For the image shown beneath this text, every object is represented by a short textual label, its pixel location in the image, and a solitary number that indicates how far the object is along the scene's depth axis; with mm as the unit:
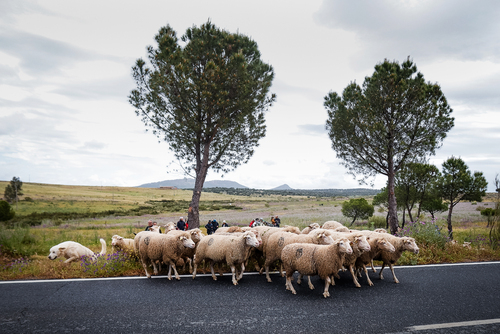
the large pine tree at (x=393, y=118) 20203
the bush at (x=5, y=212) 27625
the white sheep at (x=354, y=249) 7577
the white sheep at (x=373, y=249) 8125
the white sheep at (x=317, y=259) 7168
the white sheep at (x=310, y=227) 11212
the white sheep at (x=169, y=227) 12080
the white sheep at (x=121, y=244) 11203
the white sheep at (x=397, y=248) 8344
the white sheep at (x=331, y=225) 12276
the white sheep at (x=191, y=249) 9320
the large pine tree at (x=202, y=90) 18141
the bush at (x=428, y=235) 12237
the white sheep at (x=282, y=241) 8531
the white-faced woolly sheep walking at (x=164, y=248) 8648
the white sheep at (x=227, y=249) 8281
